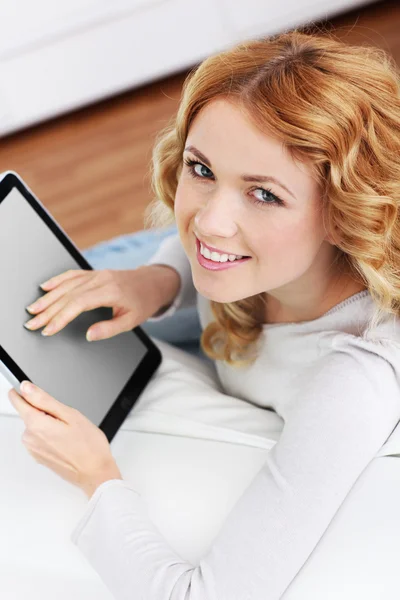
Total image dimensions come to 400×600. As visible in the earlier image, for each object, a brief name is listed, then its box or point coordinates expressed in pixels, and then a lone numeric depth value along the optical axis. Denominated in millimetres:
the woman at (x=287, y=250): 1033
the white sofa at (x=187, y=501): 1038
